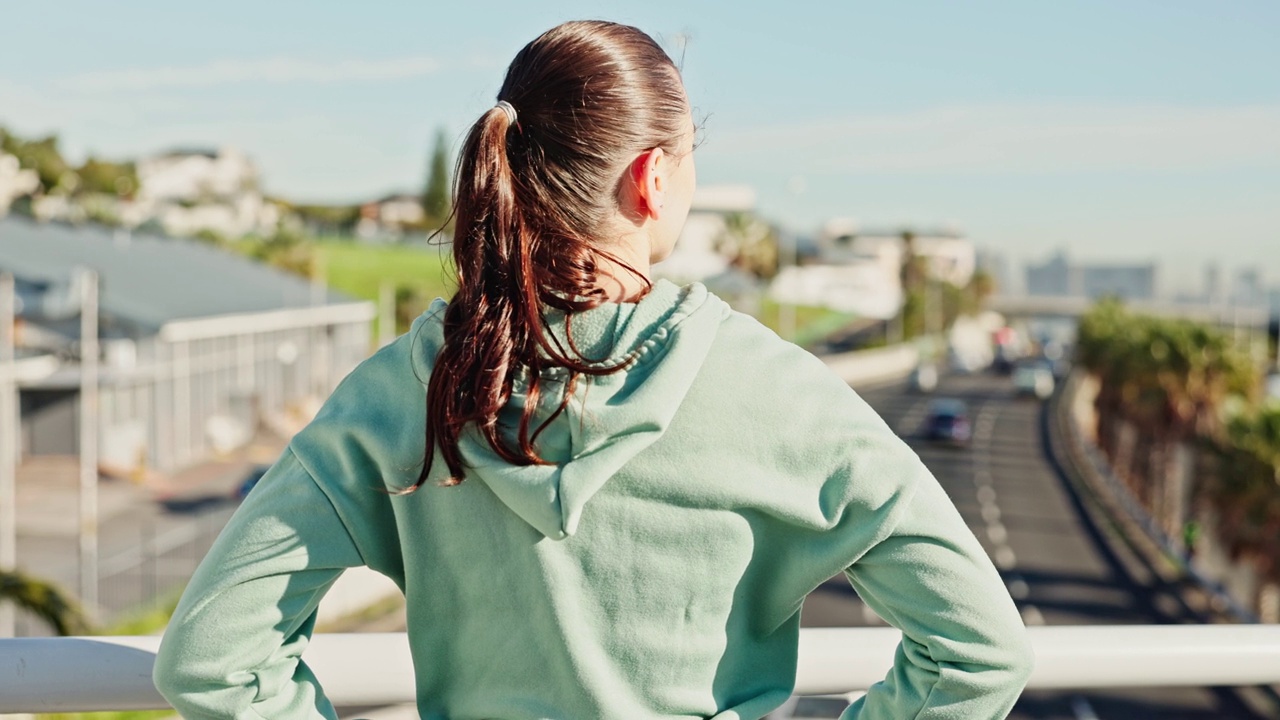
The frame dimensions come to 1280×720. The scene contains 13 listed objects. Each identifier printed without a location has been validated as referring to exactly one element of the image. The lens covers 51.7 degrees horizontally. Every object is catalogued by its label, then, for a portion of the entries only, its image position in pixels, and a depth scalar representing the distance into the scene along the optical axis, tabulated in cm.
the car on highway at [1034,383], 5759
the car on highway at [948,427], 4012
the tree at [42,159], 4347
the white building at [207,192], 7650
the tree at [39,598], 769
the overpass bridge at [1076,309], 8106
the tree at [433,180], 9362
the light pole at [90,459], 1636
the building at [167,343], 2550
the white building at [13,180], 4553
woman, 113
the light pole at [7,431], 1752
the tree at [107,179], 5603
